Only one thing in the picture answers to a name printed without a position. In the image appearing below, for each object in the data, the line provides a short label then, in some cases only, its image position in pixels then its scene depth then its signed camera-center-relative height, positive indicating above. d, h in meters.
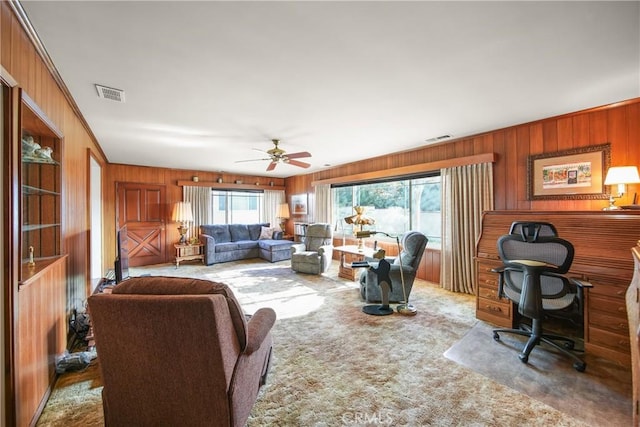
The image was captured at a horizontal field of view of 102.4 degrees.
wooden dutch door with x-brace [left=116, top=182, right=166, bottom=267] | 6.04 -0.03
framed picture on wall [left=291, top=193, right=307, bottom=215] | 7.64 +0.35
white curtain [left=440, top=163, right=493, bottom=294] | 3.80 -0.06
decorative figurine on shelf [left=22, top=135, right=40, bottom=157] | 1.80 +0.52
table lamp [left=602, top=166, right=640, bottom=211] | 2.45 +0.33
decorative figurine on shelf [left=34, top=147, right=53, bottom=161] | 1.93 +0.51
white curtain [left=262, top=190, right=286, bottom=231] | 8.09 +0.34
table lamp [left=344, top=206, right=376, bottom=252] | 4.32 -0.08
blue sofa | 6.16 -0.70
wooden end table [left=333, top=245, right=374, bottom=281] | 4.53 -0.85
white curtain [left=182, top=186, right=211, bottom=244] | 6.82 +0.34
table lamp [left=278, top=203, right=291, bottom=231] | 7.69 +0.12
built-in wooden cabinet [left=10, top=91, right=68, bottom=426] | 1.41 -0.34
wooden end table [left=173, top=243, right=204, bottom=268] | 6.07 -0.86
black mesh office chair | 2.11 -0.57
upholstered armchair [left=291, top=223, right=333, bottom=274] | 5.11 -0.77
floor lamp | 3.15 -1.18
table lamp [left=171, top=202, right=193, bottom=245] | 6.27 +0.07
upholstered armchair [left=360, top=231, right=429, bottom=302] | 3.46 -0.82
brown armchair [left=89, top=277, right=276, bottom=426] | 1.16 -0.65
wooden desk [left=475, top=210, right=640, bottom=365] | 2.14 -0.48
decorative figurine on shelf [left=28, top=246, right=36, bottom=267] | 1.73 -0.29
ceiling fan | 3.82 +0.92
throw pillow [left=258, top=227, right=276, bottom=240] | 7.14 -0.51
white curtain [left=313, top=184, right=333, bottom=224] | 6.66 +0.29
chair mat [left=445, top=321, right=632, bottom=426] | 1.68 -1.28
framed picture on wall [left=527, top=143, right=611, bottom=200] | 2.87 +0.46
